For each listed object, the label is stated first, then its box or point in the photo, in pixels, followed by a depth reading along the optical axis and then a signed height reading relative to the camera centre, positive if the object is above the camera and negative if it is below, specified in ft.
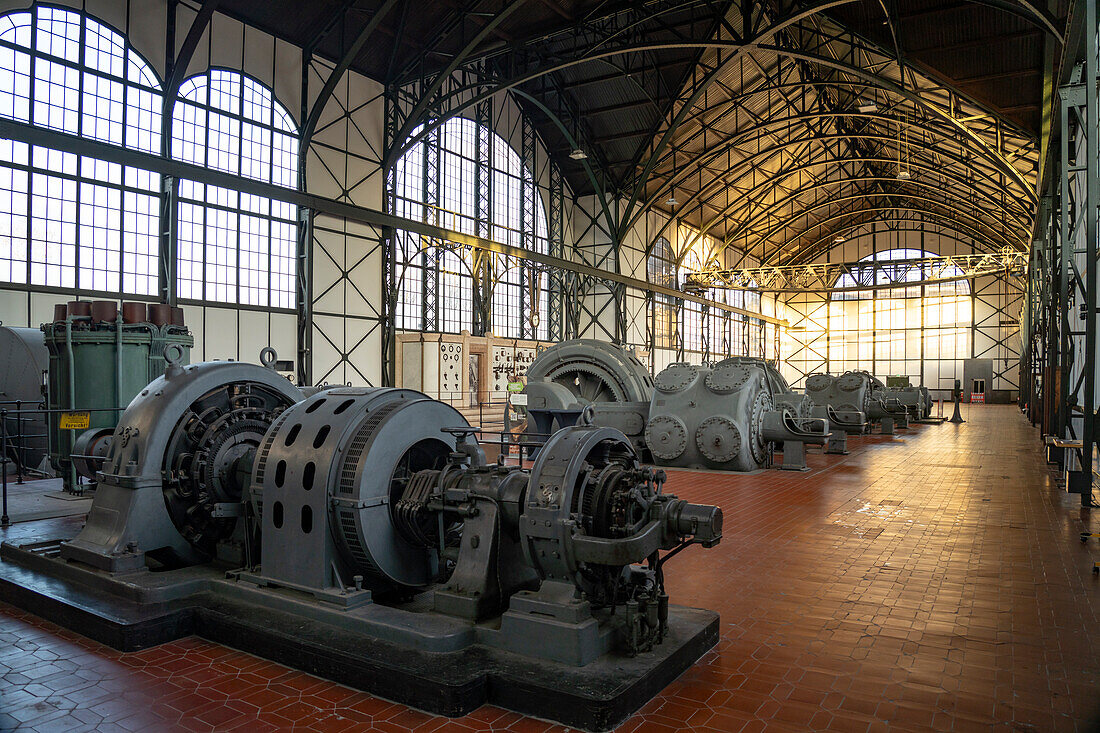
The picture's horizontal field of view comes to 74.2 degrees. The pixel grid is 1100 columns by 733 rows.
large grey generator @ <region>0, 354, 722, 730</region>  12.11 -3.83
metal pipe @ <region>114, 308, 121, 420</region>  29.32 +0.24
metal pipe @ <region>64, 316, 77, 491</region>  28.50 +0.68
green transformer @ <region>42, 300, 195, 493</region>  28.96 +0.21
